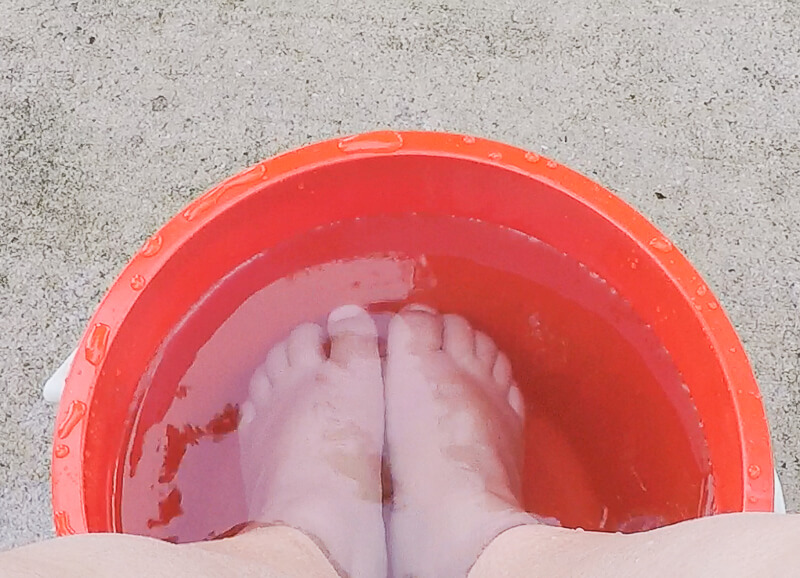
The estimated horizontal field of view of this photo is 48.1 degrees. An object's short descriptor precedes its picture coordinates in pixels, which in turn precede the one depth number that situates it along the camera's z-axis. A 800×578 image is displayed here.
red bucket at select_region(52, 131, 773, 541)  0.62
